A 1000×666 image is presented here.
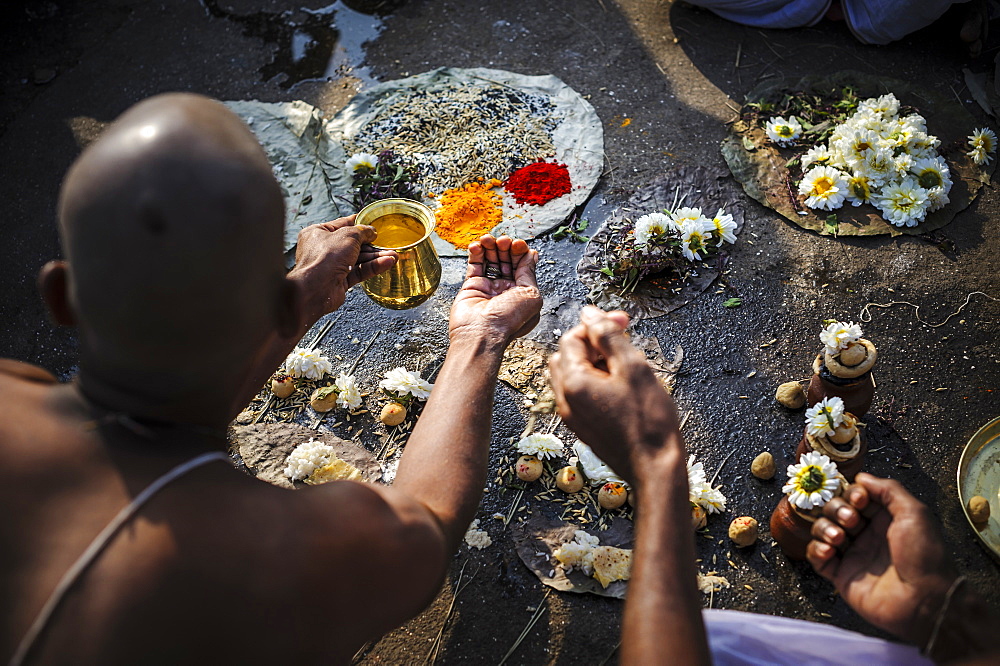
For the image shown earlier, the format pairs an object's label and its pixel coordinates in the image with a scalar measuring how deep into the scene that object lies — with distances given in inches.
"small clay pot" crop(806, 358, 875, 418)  107.9
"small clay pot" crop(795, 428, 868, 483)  101.1
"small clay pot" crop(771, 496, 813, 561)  97.7
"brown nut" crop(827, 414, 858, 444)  99.7
